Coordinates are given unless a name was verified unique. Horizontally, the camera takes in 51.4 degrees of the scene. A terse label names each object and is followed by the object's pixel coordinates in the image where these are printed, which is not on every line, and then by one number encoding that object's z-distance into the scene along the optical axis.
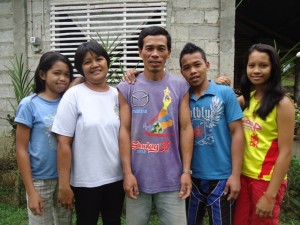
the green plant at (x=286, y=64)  3.59
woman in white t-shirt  2.04
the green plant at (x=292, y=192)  3.70
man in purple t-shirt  2.07
